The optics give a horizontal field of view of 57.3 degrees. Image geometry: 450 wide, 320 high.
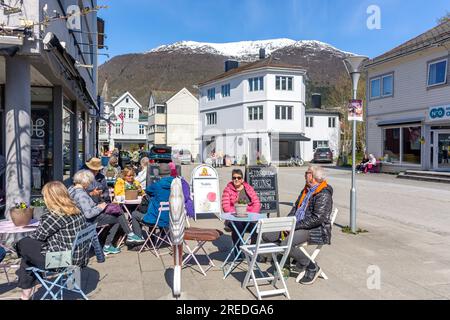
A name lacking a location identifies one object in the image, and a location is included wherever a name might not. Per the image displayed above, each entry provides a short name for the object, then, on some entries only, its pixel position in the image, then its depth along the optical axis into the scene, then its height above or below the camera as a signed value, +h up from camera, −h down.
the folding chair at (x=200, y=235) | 5.30 -1.07
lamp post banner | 8.58 +0.89
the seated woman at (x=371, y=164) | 24.69 -0.68
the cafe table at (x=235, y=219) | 5.42 -0.89
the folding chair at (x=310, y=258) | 5.23 -1.34
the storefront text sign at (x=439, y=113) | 19.70 +1.95
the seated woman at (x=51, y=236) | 4.16 -0.86
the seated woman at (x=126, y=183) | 7.43 -0.57
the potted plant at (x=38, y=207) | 6.07 -0.81
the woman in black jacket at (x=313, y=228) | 5.23 -0.97
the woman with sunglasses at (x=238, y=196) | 6.32 -0.67
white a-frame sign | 10.00 -0.93
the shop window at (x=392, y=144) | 23.75 +0.52
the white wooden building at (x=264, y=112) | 38.53 +3.97
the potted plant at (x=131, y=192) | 7.25 -0.70
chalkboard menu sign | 9.62 -0.75
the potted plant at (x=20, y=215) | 4.71 -0.72
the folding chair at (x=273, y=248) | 4.55 -1.11
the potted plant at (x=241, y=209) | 5.59 -0.77
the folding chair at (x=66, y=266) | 4.07 -1.13
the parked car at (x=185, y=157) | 41.80 -0.45
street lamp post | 8.45 +1.59
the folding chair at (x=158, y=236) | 6.53 -1.41
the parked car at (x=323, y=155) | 40.38 -0.23
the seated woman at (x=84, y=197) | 5.55 -0.60
